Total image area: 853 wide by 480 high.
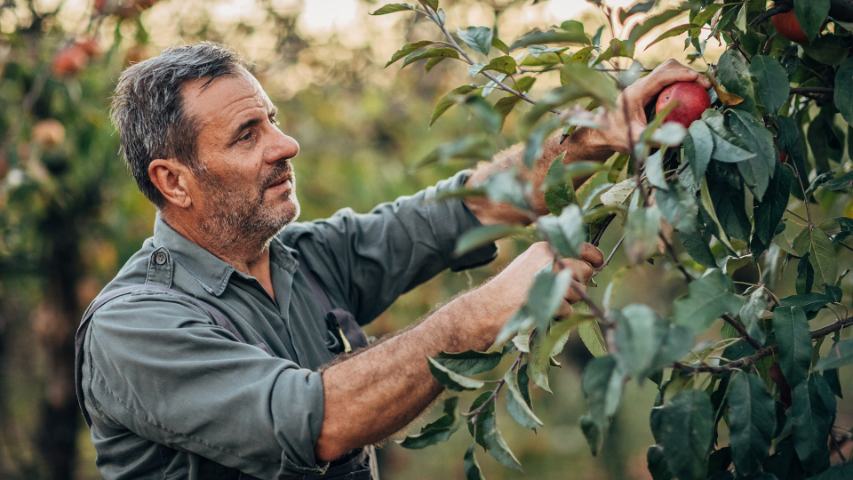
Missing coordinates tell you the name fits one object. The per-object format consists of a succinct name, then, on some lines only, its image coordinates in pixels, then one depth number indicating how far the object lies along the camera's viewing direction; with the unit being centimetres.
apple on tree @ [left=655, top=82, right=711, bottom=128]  139
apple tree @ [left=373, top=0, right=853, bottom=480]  98
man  149
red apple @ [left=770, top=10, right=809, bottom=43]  140
